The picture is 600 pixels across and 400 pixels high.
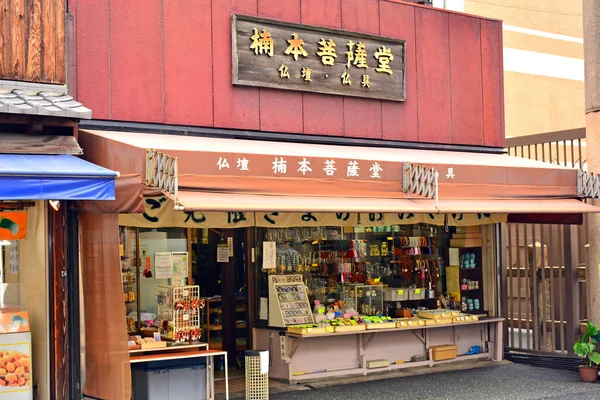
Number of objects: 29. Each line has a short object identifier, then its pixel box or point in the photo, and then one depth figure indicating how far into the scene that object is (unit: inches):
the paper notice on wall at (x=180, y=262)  451.8
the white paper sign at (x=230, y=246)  512.4
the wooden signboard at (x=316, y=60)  444.1
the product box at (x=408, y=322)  500.7
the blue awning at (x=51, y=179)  296.8
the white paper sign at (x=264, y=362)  407.8
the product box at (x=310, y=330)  459.5
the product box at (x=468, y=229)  565.9
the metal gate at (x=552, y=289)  520.7
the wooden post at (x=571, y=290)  516.7
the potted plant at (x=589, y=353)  472.7
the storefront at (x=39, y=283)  345.1
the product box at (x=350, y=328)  474.6
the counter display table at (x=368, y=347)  466.9
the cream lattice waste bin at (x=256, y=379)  413.1
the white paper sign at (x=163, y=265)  448.1
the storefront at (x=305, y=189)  361.4
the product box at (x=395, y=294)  538.6
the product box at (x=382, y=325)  488.5
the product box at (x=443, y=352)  520.7
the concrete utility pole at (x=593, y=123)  489.7
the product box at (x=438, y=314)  524.4
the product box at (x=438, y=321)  515.0
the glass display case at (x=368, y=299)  522.3
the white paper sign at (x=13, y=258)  364.8
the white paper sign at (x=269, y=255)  482.9
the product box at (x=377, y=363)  492.1
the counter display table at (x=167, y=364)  390.3
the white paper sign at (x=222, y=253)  510.3
